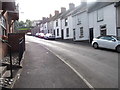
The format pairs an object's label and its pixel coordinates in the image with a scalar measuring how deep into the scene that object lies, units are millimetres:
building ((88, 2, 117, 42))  13332
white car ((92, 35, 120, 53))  10095
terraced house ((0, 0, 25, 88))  4227
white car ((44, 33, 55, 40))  23916
